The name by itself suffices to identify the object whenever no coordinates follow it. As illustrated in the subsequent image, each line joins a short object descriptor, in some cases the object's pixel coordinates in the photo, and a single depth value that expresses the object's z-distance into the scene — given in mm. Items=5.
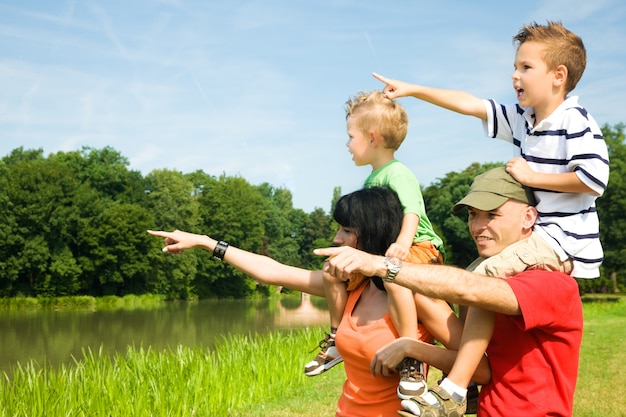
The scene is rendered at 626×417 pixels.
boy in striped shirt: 2078
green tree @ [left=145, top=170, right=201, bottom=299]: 40688
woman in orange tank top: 2271
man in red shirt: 1907
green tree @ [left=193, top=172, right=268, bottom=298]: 45062
